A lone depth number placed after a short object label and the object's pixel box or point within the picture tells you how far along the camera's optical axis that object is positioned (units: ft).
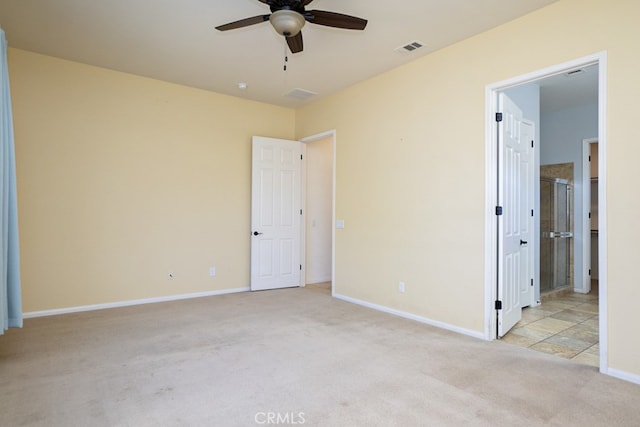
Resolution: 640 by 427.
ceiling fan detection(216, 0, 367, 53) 7.97
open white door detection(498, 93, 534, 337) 11.22
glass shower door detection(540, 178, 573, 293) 17.44
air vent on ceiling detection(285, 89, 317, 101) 17.07
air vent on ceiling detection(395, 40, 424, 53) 12.05
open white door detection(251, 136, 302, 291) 18.17
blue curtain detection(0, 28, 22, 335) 9.55
